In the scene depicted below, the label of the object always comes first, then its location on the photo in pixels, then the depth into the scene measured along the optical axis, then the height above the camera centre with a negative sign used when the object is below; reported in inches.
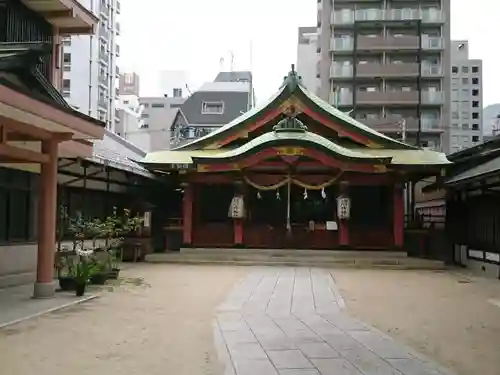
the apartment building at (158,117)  2351.1 +453.1
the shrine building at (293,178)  878.4 +63.3
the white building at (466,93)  2383.1 +551.3
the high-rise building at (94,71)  2235.5 +563.9
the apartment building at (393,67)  1907.0 +496.7
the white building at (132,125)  2358.5 +407.5
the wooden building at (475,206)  715.4 +20.6
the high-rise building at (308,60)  2620.6 +709.2
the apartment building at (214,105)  2118.6 +409.0
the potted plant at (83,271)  454.0 -43.2
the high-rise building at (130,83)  3659.5 +831.3
